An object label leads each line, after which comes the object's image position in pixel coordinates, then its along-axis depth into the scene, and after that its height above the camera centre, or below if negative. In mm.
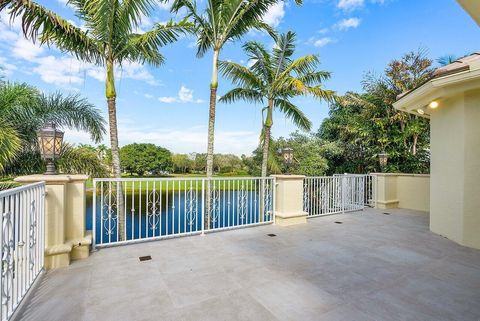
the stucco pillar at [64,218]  2793 -731
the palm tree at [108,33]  4234 +2730
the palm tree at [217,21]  5887 +3812
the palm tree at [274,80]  7676 +2936
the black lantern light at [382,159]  8098 +135
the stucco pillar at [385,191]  7270 -902
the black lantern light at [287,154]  5348 +192
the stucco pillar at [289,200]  5027 -850
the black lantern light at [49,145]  2994 +226
